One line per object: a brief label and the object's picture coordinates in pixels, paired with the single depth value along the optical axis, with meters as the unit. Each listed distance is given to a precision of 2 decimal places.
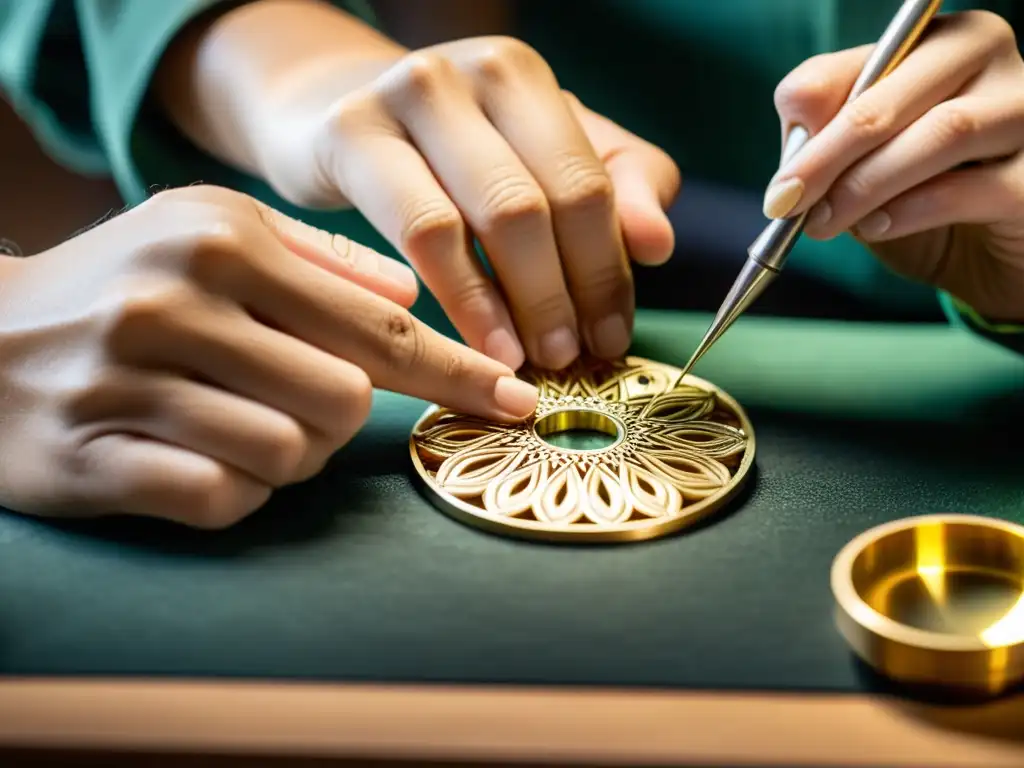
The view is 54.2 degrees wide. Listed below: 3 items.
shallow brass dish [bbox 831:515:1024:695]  0.43
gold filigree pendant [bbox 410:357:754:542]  0.56
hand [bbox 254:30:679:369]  0.70
